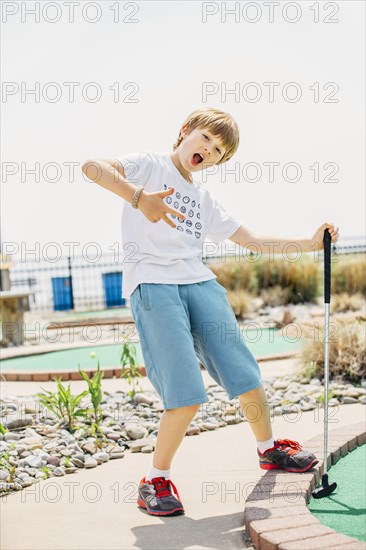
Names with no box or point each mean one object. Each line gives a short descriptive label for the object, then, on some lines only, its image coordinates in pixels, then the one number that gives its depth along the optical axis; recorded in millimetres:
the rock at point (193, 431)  4484
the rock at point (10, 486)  3520
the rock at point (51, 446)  4176
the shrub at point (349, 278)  12594
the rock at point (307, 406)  4965
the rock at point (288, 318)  10023
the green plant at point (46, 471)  3721
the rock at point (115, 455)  4051
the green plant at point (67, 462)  3857
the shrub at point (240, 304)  11242
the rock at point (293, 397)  5176
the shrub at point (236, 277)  12633
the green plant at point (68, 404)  4484
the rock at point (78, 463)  3898
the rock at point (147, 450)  4148
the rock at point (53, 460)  3921
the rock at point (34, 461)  3865
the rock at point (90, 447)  4120
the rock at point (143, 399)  5297
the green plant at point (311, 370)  5945
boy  3127
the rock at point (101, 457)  3988
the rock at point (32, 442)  4234
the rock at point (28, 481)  3604
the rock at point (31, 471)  3762
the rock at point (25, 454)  4074
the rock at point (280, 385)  5738
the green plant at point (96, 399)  4356
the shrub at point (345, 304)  11227
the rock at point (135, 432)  4410
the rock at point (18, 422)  4689
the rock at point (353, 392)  5254
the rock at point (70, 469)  3811
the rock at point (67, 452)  4031
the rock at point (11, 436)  4384
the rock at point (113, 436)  4371
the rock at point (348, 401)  5125
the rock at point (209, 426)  4590
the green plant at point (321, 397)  5082
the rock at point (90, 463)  3891
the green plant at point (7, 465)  3596
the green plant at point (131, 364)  5348
